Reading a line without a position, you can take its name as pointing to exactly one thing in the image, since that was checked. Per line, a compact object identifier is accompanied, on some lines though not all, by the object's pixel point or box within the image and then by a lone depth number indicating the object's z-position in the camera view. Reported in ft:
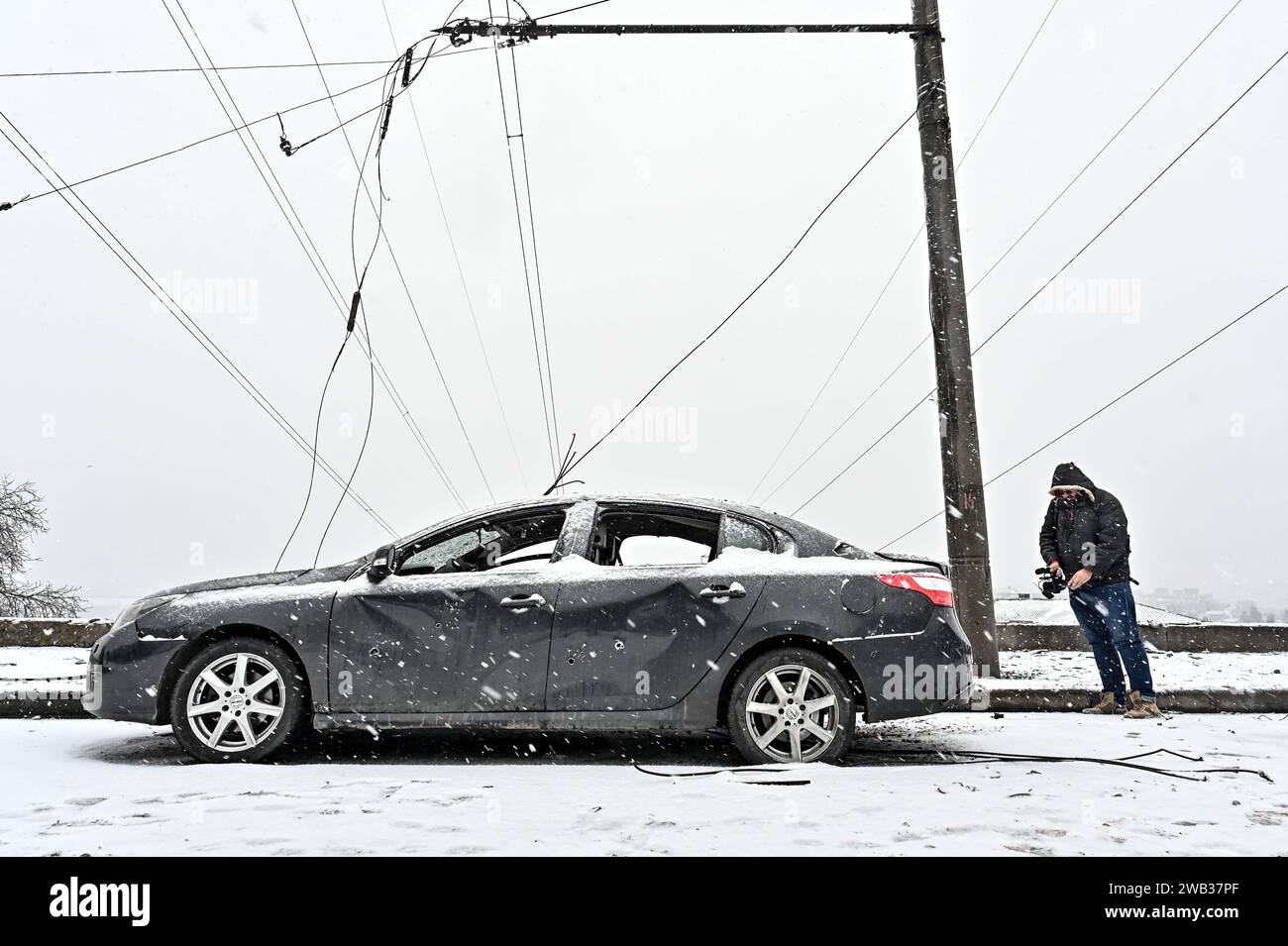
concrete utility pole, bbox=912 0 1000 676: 26.32
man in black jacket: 21.22
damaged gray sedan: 16.06
